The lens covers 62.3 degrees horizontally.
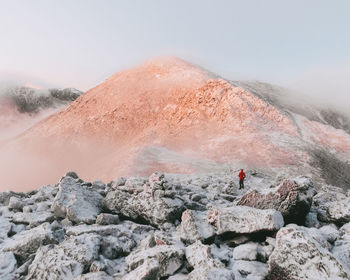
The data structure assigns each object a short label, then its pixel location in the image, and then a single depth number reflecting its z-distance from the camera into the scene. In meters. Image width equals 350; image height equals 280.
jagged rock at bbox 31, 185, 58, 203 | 8.41
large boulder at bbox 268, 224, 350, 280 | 3.80
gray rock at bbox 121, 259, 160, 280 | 4.03
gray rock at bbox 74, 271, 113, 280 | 4.21
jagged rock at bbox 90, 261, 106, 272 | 4.52
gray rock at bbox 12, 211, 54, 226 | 6.69
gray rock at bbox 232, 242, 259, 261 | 4.68
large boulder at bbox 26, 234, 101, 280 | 4.46
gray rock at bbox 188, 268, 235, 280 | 3.80
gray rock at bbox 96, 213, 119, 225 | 6.27
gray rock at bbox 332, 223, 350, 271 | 4.36
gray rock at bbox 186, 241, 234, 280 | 3.85
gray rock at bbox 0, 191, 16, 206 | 8.69
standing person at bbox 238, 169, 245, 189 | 12.32
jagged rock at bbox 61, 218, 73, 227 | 6.52
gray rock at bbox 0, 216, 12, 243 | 6.26
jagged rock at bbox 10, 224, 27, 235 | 6.52
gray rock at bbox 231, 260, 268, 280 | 4.16
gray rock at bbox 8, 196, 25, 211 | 7.75
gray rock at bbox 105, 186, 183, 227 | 6.45
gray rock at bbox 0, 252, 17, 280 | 4.85
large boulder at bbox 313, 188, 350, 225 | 6.07
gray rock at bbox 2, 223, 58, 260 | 5.41
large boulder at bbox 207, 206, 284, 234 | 5.11
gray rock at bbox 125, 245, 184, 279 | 4.27
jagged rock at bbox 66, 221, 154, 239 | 5.79
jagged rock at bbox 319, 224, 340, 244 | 4.98
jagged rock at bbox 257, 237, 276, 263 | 4.62
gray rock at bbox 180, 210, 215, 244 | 5.28
